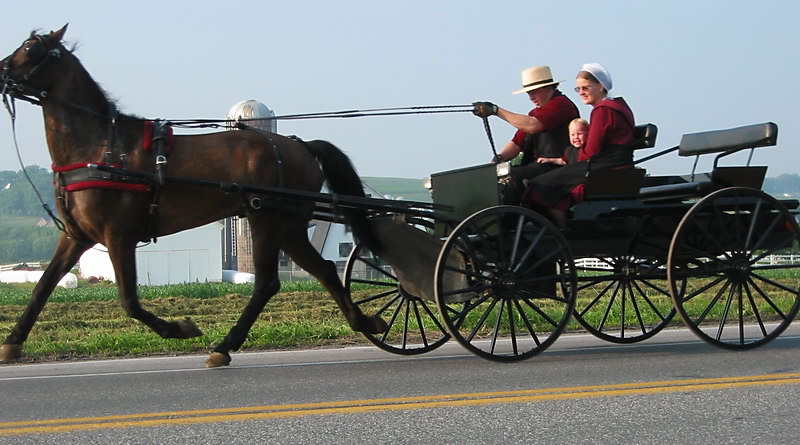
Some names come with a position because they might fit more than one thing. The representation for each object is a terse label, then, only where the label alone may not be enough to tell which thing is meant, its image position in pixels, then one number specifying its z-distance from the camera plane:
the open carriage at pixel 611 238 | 15.41
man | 16.66
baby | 16.79
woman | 16.11
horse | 15.65
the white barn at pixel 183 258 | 112.50
